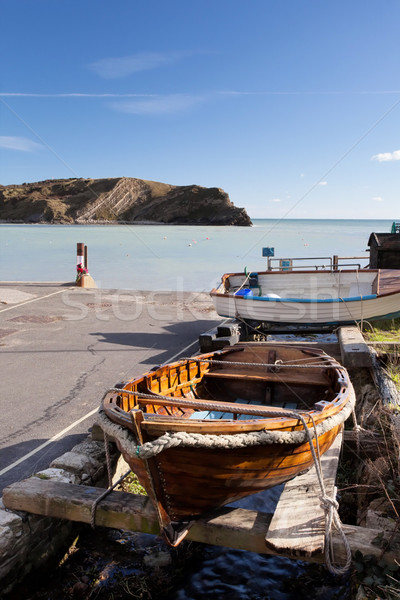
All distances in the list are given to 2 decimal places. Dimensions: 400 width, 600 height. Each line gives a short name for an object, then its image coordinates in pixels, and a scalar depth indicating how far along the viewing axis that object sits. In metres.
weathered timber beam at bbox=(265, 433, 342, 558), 3.62
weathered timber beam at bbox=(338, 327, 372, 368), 8.17
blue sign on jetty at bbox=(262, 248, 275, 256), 17.00
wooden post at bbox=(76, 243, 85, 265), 20.91
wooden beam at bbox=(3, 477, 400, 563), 3.99
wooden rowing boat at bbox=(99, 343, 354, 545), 3.78
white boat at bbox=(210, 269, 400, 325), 12.44
